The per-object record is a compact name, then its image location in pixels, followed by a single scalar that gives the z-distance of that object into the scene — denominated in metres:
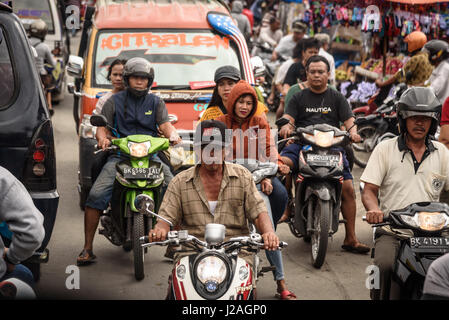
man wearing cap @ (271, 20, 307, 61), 16.36
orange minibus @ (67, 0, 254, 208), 8.80
